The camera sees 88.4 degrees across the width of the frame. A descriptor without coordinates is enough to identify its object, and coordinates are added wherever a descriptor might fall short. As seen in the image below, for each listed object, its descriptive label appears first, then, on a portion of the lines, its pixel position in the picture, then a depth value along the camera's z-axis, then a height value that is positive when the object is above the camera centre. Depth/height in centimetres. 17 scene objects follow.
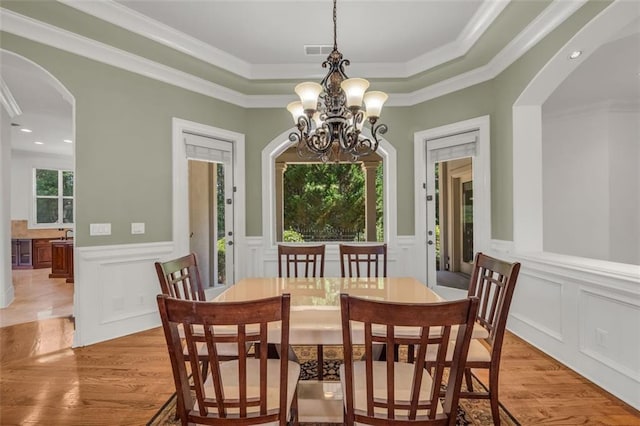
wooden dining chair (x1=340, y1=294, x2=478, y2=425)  105 -46
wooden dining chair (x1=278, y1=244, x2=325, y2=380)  294 -34
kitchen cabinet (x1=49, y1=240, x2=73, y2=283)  621 -82
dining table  147 -50
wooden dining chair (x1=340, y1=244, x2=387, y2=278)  288 -34
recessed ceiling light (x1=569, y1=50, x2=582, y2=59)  258 +124
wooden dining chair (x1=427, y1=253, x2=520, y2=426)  163 -61
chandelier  211 +70
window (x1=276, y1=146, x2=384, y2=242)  655 +28
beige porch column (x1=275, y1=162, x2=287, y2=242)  577 +39
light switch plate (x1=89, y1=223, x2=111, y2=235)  314 -13
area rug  193 -123
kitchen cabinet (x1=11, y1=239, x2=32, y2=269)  761 -87
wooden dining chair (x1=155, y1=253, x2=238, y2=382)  177 -40
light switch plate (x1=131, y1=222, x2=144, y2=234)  341 -13
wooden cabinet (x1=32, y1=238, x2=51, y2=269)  766 -87
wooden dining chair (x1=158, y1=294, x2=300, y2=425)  109 -48
